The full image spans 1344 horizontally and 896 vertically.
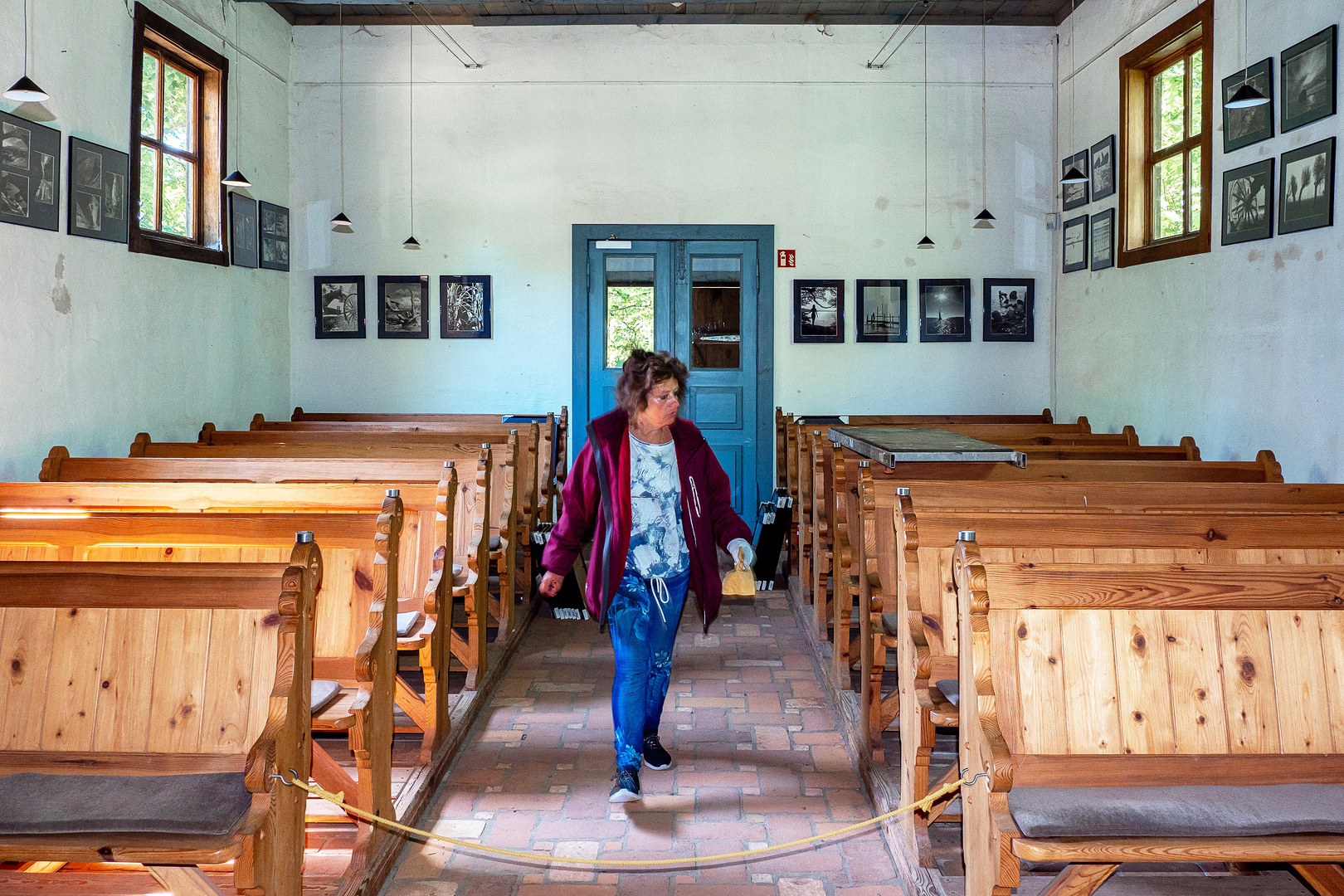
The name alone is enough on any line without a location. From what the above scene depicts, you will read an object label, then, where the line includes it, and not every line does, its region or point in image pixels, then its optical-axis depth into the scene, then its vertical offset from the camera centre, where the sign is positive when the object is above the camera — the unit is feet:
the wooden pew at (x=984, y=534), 10.18 -1.30
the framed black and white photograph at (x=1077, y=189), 26.71 +6.19
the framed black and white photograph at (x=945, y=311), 28.99 +3.09
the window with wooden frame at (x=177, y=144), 21.09 +6.20
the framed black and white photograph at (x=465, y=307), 29.01 +3.19
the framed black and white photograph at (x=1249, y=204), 18.22 +4.01
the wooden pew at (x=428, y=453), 18.57 -0.69
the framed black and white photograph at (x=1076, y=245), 26.75 +4.70
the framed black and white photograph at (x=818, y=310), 29.01 +3.10
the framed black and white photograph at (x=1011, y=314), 28.99 +2.99
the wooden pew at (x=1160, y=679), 8.40 -2.22
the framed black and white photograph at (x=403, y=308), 29.01 +3.17
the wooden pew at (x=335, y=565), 10.26 -1.63
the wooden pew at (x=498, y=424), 24.95 -0.19
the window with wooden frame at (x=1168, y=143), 20.56 +6.21
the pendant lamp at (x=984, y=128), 28.68 +8.28
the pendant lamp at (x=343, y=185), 25.90 +6.65
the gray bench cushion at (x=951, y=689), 10.11 -2.78
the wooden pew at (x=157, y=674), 8.16 -2.18
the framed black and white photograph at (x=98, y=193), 18.38 +4.23
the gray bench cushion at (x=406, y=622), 12.81 -2.65
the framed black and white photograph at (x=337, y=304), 28.96 +3.24
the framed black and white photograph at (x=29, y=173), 16.40 +4.11
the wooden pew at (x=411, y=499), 13.25 -1.14
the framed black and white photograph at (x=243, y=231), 25.16 +4.75
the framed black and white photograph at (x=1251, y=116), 18.10 +5.59
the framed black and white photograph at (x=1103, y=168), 24.84 +6.28
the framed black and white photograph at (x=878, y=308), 29.07 +3.18
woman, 11.85 -1.37
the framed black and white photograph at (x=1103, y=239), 25.04 +4.55
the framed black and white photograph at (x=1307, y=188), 16.53 +3.91
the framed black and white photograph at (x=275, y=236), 27.02 +4.95
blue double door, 29.01 +2.72
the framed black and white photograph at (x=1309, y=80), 16.43 +5.70
